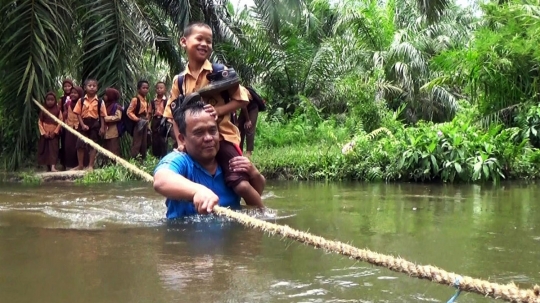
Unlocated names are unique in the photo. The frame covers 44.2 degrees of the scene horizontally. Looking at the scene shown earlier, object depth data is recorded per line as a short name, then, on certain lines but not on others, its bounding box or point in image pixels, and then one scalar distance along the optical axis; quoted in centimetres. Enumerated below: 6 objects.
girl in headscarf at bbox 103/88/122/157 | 939
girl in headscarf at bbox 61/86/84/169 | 937
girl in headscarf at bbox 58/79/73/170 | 951
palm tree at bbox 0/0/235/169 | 911
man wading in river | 325
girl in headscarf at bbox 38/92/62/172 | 921
